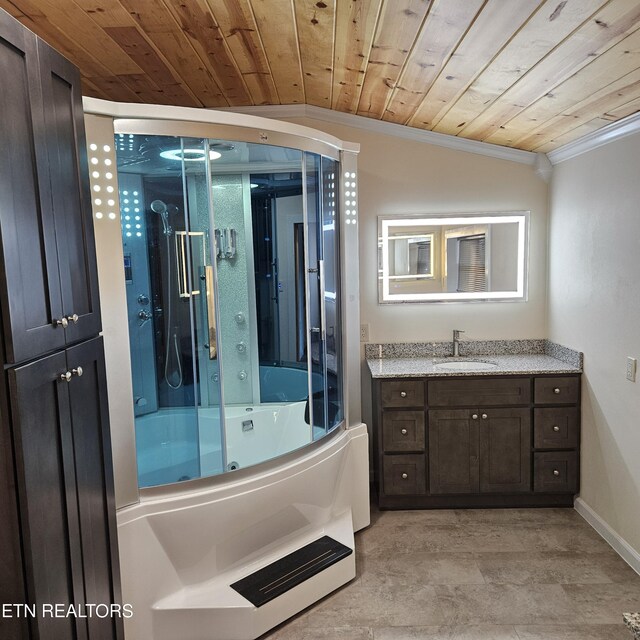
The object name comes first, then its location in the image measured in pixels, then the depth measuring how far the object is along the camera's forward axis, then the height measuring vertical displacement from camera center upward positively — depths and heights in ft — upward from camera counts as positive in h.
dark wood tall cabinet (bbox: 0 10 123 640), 3.66 -0.67
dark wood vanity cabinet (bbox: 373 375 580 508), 10.85 -3.58
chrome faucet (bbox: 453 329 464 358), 12.19 -1.86
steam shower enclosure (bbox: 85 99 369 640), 7.13 -1.46
